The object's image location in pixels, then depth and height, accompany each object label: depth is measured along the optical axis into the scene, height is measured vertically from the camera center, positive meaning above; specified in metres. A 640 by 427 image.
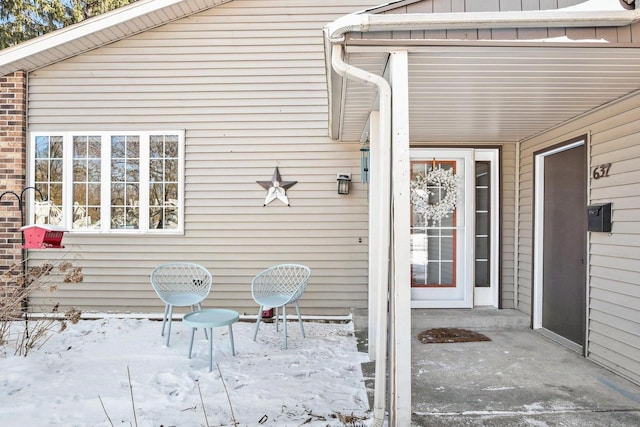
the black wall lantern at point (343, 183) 4.93 +0.42
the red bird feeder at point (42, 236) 3.71 -0.18
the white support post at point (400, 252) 2.18 -0.18
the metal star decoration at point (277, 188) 5.03 +0.37
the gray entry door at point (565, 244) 3.90 -0.24
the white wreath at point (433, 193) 5.09 +0.33
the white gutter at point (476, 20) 2.10 +1.02
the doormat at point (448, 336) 4.22 -1.22
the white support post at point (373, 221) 3.65 -0.02
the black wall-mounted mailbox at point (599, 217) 3.43 +0.03
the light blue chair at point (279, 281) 4.63 -0.75
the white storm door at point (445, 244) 5.05 -0.31
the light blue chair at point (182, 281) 4.49 -0.76
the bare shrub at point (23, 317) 3.65 -1.01
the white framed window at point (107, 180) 5.08 +0.46
